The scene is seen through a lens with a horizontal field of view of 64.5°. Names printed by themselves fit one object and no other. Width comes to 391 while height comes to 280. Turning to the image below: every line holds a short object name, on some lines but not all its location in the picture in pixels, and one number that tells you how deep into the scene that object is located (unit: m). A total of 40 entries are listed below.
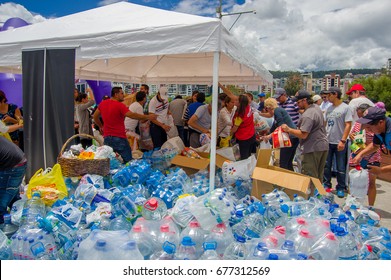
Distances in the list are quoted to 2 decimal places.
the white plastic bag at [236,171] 4.17
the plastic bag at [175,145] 5.10
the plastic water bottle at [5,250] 2.38
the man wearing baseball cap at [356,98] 5.66
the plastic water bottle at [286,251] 2.13
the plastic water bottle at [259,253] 2.19
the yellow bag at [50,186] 3.35
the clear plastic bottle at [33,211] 2.84
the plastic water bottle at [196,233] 2.62
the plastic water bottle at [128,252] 2.16
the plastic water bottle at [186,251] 2.22
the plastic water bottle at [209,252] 2.21
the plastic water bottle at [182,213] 2.88
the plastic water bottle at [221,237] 2.61
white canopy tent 3.40
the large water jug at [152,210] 2.99
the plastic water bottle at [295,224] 2.67
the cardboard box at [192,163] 4.61
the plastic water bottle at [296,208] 3.02
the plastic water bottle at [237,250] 2.42
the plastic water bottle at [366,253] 2.50
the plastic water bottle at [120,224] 2.91
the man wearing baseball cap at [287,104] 5.41
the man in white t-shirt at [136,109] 5.77
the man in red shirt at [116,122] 4.50
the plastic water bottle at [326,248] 2.39
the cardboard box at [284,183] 3.61
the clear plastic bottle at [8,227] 2.96
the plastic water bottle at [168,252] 2.15
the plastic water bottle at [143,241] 2.54
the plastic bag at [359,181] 4.41
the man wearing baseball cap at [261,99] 9.36
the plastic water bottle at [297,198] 3.46
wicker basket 3.71
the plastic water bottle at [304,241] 2.47
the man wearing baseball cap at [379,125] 3.30
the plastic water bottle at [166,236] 2.60
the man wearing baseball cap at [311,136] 4.21
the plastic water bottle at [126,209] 3.10
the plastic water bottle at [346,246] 2.46
